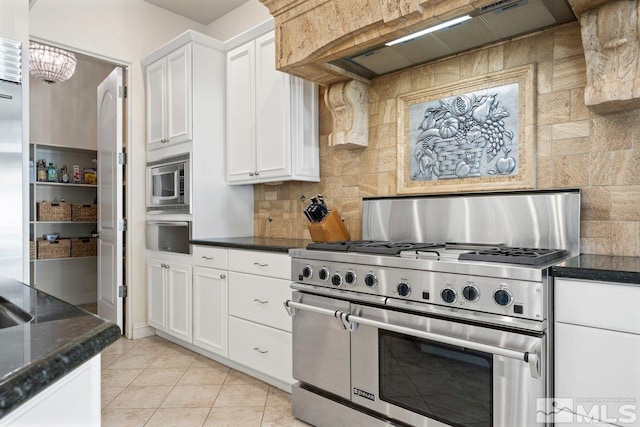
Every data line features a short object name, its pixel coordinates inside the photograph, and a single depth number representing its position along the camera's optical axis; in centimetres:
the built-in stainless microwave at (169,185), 318
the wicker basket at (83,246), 480
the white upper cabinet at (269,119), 281
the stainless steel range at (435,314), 147
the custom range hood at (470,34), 178
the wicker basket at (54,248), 456
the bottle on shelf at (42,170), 455
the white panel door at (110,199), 354
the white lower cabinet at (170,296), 314
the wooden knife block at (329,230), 257
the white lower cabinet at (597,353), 130
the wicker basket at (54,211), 454
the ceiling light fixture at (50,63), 332
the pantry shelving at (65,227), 457
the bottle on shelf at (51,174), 462
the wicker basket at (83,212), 477
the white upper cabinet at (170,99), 319
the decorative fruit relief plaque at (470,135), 205
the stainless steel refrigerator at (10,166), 201
